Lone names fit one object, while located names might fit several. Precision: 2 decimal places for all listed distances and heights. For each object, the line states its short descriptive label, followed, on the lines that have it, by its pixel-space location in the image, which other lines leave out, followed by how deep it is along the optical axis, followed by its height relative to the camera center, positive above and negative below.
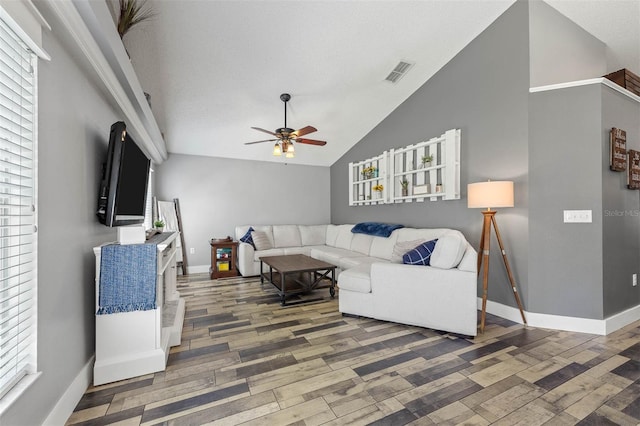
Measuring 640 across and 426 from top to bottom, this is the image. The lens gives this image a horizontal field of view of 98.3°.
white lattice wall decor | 3.55 +0.62
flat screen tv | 1.95 +0.27
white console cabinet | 1.86 -0.89
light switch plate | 2.66 -0.05
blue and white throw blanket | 1.86 -0.43
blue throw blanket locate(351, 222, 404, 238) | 4.47 -0.27
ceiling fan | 3.50 +0.98
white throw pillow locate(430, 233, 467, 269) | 2.56 -0.37
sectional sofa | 2.51 -0.74
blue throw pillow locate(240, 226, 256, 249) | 5.15 -0.45
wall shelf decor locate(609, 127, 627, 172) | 2.68 +0.60
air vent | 3.67 +1.94
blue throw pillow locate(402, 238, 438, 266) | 2.73 -0.42
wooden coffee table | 3.48 -0.72
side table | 4.89 -0.81
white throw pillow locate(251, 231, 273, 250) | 5.13 -0.50
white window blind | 1.12 +0.03
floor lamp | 2.67 +0.09
